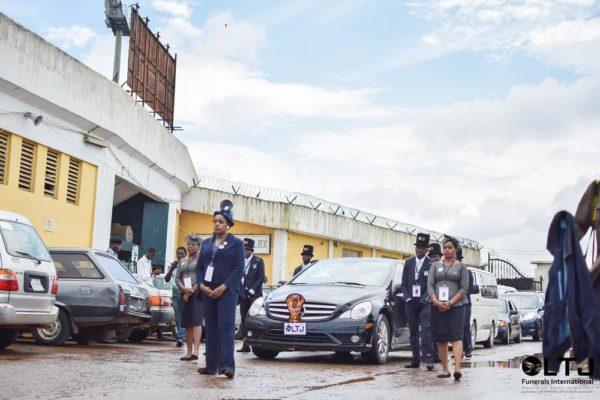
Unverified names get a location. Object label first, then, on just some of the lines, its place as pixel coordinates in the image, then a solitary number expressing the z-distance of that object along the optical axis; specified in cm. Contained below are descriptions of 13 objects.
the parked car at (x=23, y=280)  1148
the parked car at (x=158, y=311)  1603
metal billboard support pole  3012
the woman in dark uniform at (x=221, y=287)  1005
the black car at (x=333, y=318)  1271
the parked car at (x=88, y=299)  1452
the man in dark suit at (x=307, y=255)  1618
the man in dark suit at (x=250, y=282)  1502
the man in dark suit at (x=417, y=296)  1299
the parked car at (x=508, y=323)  2394
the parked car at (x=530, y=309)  2847
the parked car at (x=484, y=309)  1948
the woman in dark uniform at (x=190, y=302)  1243
